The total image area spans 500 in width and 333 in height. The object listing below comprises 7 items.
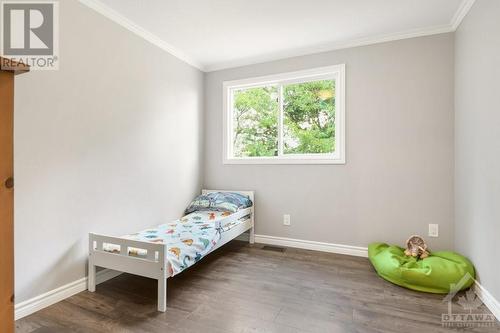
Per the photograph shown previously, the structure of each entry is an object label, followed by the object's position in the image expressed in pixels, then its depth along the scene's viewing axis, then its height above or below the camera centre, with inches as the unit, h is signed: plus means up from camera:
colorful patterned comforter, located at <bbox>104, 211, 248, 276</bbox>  76.1 -25.7
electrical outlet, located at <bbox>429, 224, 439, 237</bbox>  101.0 -25.9
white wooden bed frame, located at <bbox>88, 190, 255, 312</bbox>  69.8 -28.1
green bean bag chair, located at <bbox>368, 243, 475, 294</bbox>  79.1 -34.0
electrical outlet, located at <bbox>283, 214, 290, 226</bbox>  125.9 -27.3
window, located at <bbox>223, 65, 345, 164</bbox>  120.0 +23.5
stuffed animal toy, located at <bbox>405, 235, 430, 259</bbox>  95.3 -31.4
